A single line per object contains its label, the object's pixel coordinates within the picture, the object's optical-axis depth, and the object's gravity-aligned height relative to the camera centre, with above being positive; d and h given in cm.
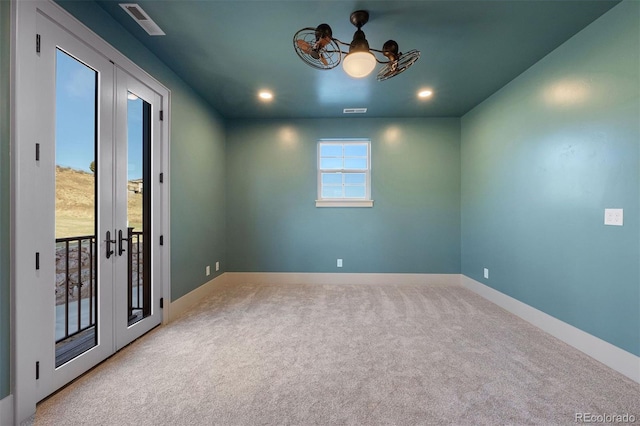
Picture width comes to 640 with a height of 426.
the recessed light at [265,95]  341 +158
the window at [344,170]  444 +72
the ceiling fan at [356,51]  195 +130
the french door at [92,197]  166 +12
